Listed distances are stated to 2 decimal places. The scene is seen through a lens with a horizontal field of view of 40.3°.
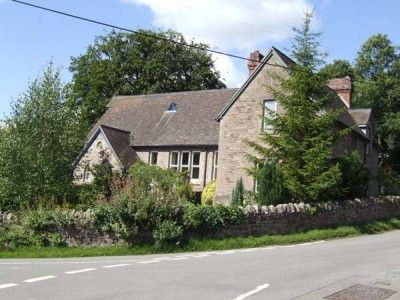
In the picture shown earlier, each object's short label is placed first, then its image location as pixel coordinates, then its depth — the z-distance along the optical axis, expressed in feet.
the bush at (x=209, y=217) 65.72
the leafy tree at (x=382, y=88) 180.24
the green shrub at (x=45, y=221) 69.16
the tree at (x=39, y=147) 91.56
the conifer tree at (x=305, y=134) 80.02
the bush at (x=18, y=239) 69.41
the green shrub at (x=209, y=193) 112.68
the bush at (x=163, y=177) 100.48
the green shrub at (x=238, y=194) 94.94
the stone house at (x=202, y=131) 108.37
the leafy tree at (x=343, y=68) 209.00
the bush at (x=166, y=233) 63.57
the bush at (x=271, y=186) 80.33
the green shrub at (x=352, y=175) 90.85
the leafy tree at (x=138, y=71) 197.57
